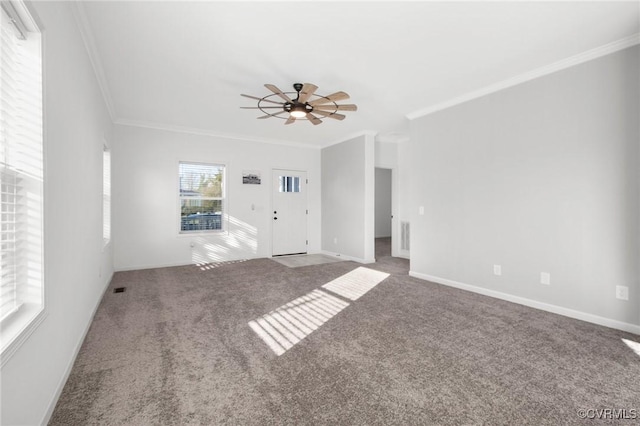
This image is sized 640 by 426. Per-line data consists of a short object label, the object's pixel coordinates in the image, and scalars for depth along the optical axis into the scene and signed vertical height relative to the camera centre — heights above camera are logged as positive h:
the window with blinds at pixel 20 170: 1.31 +0.22
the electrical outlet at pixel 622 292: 2.73 -0.75
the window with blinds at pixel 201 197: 5.71 +0.36
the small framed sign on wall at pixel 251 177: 6.25 +0.80
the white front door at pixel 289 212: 6.68 +0.06
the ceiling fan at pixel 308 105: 3.10 +1.27
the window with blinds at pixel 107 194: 4.36 +0.33
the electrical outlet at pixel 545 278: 3.22 -0.72
